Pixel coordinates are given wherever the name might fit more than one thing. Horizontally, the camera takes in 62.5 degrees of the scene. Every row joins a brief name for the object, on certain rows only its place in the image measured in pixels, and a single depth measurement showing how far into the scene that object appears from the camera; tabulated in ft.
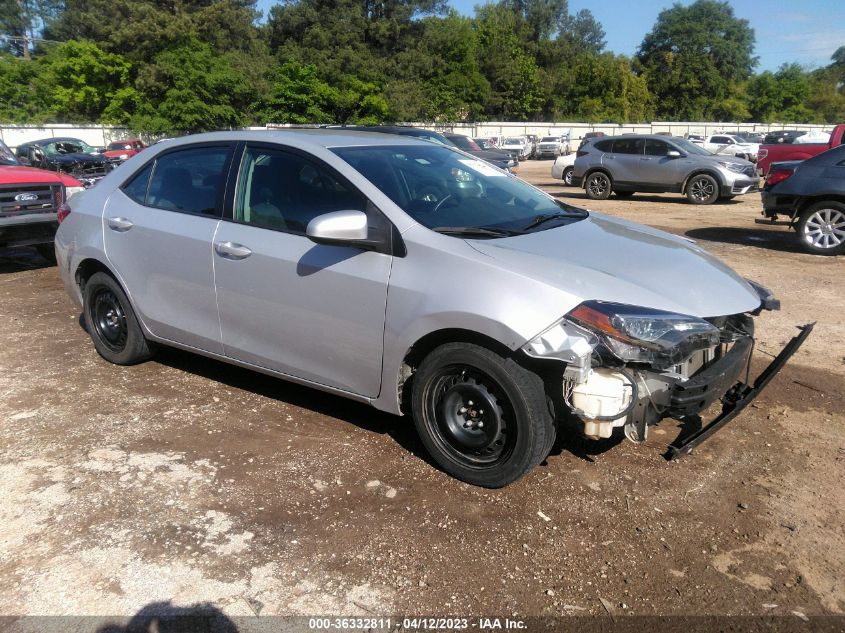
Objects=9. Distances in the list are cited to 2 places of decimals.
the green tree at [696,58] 285.43
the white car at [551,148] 154.81
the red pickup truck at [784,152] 60.52
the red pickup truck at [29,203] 28.55
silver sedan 10.30
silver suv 54.44
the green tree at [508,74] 250.98
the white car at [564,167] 69.46
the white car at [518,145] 149.47
